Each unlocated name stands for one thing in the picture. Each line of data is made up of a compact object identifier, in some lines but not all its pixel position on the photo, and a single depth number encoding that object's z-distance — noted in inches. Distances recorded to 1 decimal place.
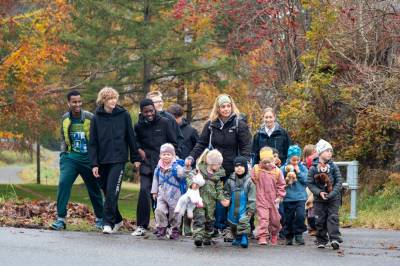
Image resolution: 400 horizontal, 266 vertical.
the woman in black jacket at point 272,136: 503.5
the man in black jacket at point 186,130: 545.0
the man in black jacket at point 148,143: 486.3
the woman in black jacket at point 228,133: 468.1
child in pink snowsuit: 450.3
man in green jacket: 499.2
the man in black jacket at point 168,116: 504.7
